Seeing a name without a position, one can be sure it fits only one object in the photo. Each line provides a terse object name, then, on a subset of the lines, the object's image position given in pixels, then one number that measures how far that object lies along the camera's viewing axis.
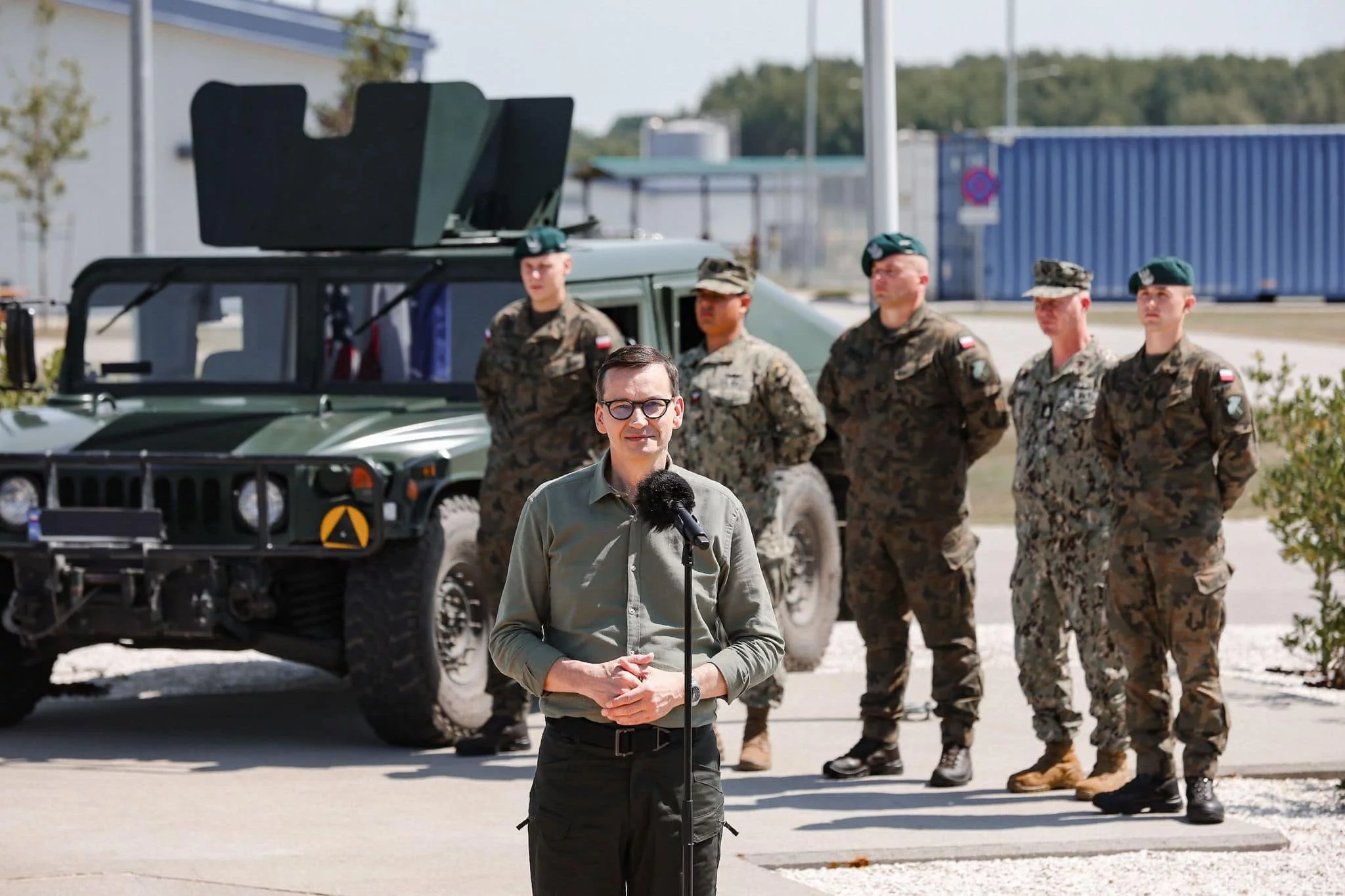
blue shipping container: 71.24
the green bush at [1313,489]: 16.16
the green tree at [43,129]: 69.63
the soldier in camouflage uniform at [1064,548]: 12.80
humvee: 14.25
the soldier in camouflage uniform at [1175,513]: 11.90
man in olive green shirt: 7.33
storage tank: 123.73
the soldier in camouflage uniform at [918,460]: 13.27
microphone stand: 7.13
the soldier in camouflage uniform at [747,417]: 14.09
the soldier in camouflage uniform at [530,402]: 14.33
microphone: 7.13
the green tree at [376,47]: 49.91
